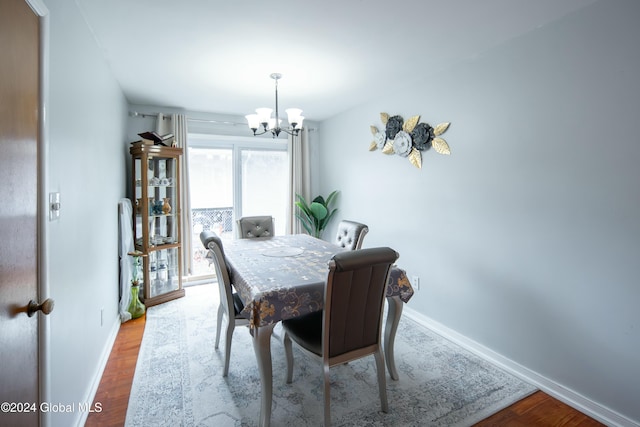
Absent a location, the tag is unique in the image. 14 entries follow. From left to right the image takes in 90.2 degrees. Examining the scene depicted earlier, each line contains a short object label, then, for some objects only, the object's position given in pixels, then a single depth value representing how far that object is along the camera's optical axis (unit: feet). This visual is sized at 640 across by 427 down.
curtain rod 12.67
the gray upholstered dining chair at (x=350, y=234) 9.79
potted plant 14.96
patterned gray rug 6.03
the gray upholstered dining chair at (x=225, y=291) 6.89
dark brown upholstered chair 5.30
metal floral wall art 9.42
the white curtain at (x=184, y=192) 13.25
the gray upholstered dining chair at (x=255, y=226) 11.48
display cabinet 11.39
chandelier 8.97
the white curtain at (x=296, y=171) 15.61
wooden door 3.14
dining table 5.56
